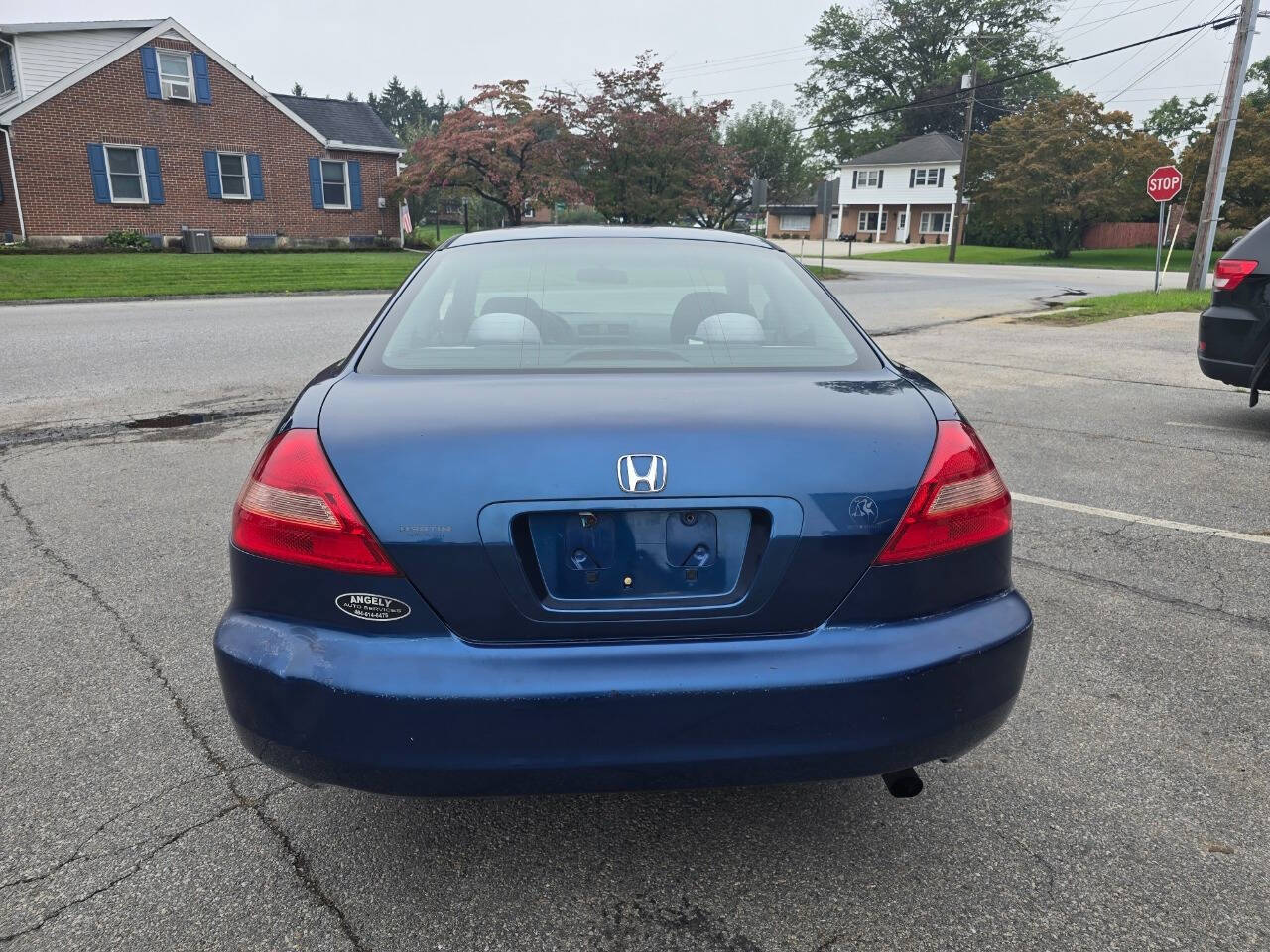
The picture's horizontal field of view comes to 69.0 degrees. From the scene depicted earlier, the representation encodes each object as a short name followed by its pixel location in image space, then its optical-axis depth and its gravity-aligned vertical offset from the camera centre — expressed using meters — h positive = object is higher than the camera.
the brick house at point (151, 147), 25.27 +1.92
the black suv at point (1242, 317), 6.24 -0.55
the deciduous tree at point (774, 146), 57.12 +4.76
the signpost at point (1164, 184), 18.91 +0.96
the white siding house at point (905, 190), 64.50 +2.60
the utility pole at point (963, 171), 44.25 +2.88
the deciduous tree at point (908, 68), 74.31 +12.81
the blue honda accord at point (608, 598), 1.82 -0.74
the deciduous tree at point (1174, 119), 63.22 +7.64
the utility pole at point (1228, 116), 17.92 +2.22
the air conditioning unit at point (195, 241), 26.81 -0.76
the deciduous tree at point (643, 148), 28.48 +2.25
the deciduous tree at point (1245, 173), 40.56 +2.65
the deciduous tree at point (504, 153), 28.61 +2.02
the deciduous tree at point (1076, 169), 43.38 +2.84
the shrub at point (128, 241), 25.77 -0.77
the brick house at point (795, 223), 71.31 +0.16
